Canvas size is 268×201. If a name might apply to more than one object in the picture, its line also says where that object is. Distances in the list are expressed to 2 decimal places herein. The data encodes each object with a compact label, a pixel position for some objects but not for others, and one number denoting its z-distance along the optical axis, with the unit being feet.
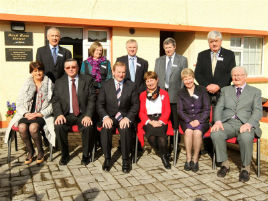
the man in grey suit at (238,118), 11.98
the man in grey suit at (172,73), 14.92
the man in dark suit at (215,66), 13.97
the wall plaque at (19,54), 20.88
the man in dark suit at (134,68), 15.21
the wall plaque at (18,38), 20.70
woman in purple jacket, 13.01
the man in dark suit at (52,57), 15.28
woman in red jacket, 13.38
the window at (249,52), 29.12
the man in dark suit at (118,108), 13.20
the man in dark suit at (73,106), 13.69
